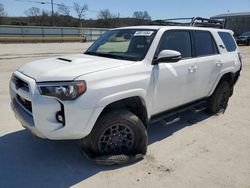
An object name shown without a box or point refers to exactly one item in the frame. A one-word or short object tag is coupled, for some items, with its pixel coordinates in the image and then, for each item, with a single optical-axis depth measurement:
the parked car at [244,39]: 22.49
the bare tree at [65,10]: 47.12
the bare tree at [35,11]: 51.78
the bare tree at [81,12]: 48.25
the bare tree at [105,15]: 48.65
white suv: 2.14
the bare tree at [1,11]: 44.69
